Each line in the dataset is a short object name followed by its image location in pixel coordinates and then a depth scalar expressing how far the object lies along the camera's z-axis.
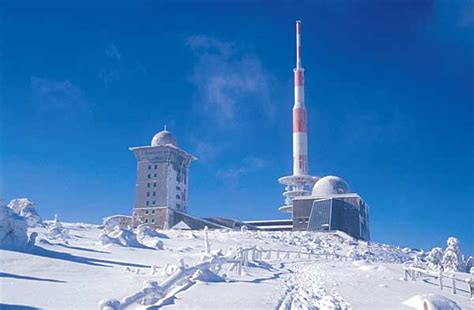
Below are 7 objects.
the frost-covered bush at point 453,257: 38.34
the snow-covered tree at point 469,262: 39.84
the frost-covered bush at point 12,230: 15.70
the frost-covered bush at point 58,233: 23.71
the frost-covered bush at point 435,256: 38.74
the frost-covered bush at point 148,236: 27.66
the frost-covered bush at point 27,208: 31.65
